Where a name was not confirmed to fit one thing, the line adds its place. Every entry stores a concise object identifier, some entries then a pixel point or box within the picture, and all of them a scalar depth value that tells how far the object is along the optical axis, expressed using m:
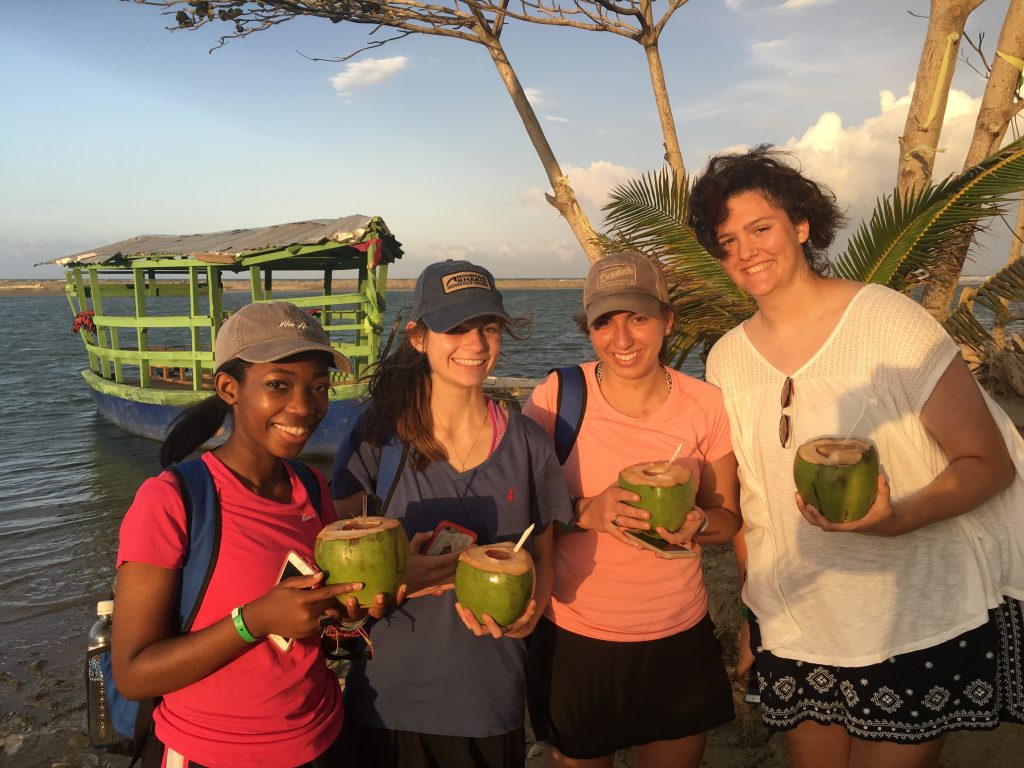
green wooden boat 12.73
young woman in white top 2.02
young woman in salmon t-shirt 2.45
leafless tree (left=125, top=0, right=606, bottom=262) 8.70
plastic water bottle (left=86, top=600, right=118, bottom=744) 2.10
